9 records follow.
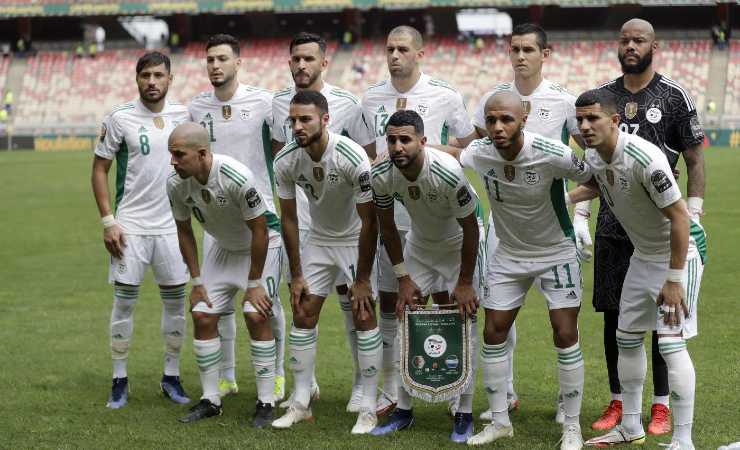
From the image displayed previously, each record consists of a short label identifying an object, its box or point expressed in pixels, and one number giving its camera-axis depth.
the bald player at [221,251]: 6.65
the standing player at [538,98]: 6.80
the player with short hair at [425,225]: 6.08
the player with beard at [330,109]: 7.16
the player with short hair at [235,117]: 7.46
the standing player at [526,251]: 6.02
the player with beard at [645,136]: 6.43
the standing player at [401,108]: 7.09
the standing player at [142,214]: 7.53
